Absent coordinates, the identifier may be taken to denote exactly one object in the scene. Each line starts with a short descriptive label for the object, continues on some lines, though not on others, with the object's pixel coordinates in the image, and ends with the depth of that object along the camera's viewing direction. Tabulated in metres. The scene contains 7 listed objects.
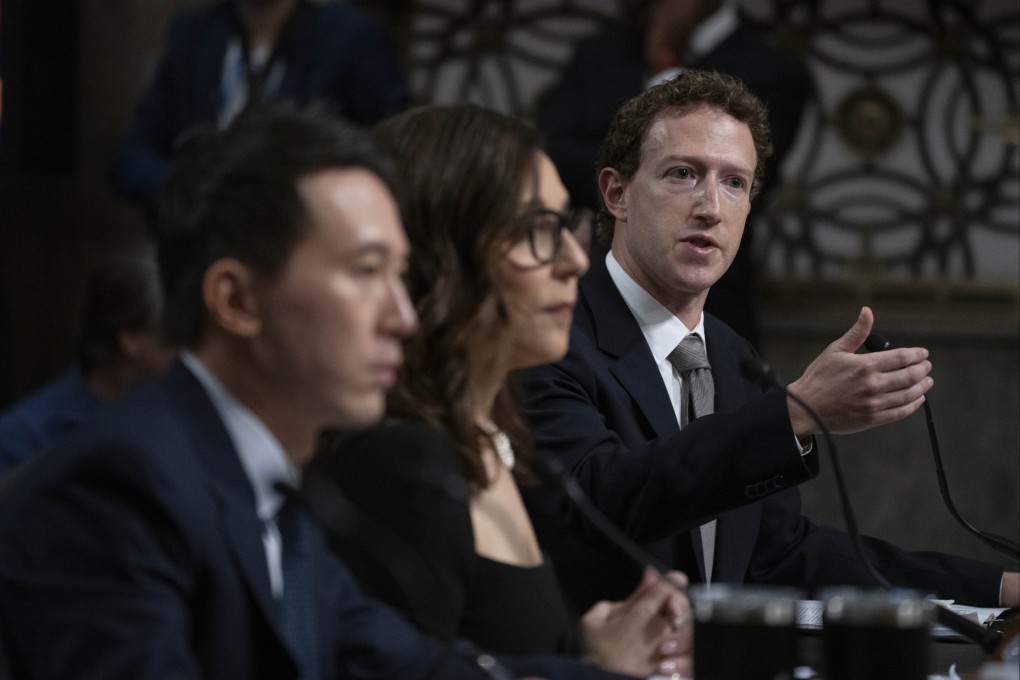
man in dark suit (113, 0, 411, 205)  9.11
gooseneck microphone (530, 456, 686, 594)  3.68
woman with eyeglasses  3.85
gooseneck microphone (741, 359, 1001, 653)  4.05
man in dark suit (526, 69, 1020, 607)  4.85
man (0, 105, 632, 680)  2.97
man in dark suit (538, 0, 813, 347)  8.73
